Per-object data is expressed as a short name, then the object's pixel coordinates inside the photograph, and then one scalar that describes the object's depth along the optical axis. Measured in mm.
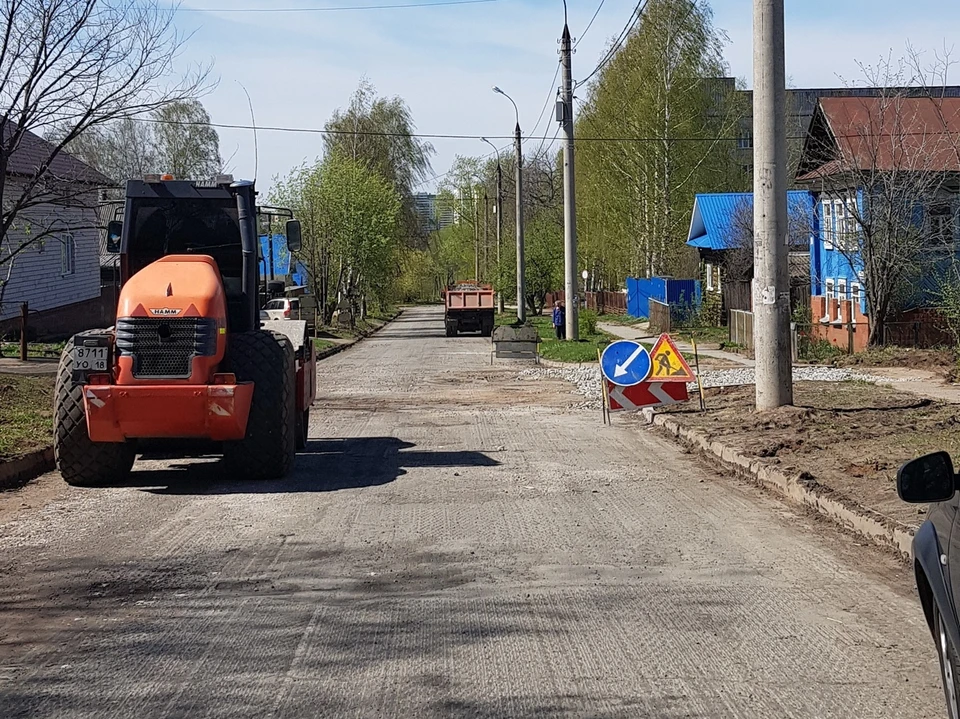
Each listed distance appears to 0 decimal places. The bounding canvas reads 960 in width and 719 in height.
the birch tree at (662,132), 48531
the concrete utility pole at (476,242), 79131
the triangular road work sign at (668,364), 15442
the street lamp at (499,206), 60922
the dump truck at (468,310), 47656
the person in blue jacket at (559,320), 39469
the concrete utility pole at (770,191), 13609
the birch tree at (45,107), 13922
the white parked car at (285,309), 27469
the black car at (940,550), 3805
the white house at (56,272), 26875
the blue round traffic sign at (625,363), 15109
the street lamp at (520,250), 44062
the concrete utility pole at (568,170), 30641
